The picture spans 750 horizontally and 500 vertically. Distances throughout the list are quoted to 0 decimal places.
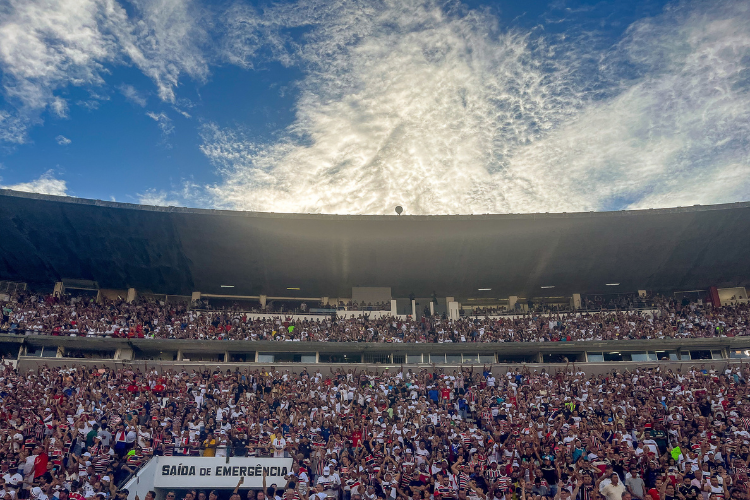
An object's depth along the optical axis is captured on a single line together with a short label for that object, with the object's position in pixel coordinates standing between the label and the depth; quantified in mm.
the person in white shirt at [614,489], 11242
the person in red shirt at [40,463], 15289
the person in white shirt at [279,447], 17250
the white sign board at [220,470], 16953
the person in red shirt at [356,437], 17414
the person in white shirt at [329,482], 13838
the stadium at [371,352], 15109
